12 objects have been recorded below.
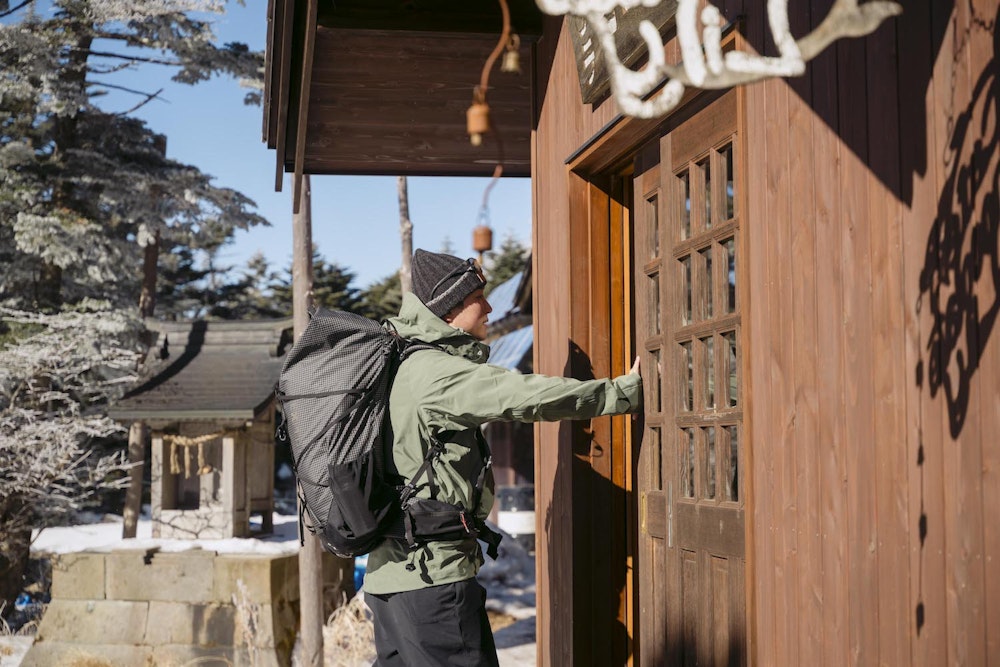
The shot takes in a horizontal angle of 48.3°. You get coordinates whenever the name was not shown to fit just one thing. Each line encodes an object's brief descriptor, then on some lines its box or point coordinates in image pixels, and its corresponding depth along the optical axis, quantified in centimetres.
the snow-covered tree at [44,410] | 1524
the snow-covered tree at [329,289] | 3209
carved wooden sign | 389
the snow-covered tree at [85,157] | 1772
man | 381
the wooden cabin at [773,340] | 233
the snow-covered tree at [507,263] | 4034
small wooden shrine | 1445
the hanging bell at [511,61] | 236
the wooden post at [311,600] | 1248
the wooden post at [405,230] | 1530
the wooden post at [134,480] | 1752
